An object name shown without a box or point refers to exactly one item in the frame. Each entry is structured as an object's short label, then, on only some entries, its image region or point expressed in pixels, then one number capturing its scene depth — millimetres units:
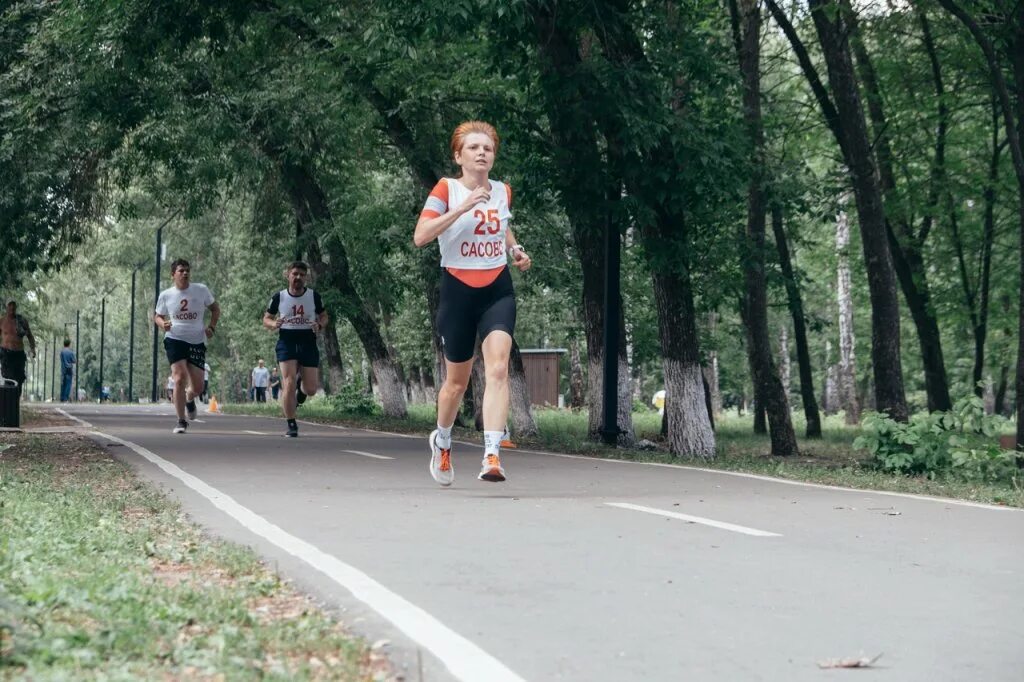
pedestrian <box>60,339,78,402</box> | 44044
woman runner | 9227
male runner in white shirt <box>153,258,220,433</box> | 17516
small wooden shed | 55094
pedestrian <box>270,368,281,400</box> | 61688
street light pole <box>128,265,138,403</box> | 72106
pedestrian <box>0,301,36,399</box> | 23344
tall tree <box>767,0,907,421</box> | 18891
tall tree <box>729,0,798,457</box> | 20016
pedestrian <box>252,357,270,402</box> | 57281
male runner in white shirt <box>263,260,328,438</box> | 17109
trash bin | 19859
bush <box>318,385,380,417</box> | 32938
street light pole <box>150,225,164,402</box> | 54862
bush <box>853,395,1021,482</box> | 13156
